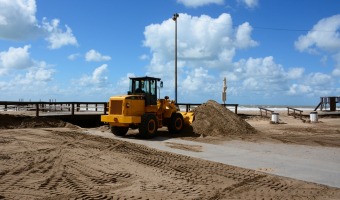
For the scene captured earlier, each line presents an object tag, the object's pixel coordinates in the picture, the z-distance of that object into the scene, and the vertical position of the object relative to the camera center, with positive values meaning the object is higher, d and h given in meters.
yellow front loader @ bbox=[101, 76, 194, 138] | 17.45 +0.02
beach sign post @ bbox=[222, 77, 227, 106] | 26.98 +1.54
